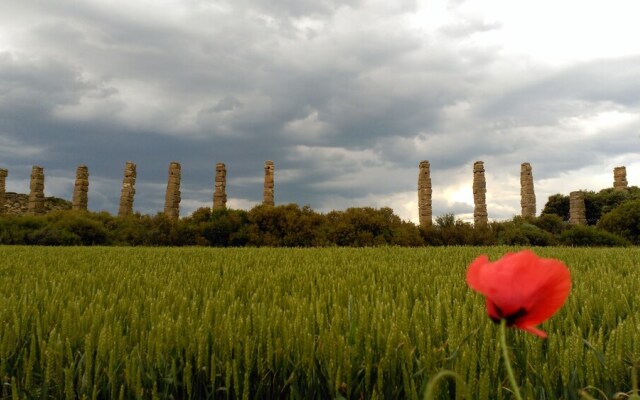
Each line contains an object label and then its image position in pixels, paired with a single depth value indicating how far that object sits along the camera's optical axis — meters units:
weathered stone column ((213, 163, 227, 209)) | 39.00
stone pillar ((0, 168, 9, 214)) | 37.62
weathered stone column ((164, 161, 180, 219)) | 39.09
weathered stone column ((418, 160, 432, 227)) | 36.16
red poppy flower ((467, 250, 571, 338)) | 0.71
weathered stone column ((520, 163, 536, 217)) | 37.22
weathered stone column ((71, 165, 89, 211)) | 37.16
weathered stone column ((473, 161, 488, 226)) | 35.91
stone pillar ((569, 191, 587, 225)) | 32.66
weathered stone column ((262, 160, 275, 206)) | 38.56
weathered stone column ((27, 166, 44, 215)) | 36.41
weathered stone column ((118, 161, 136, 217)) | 37.69
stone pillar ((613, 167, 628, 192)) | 37.59
